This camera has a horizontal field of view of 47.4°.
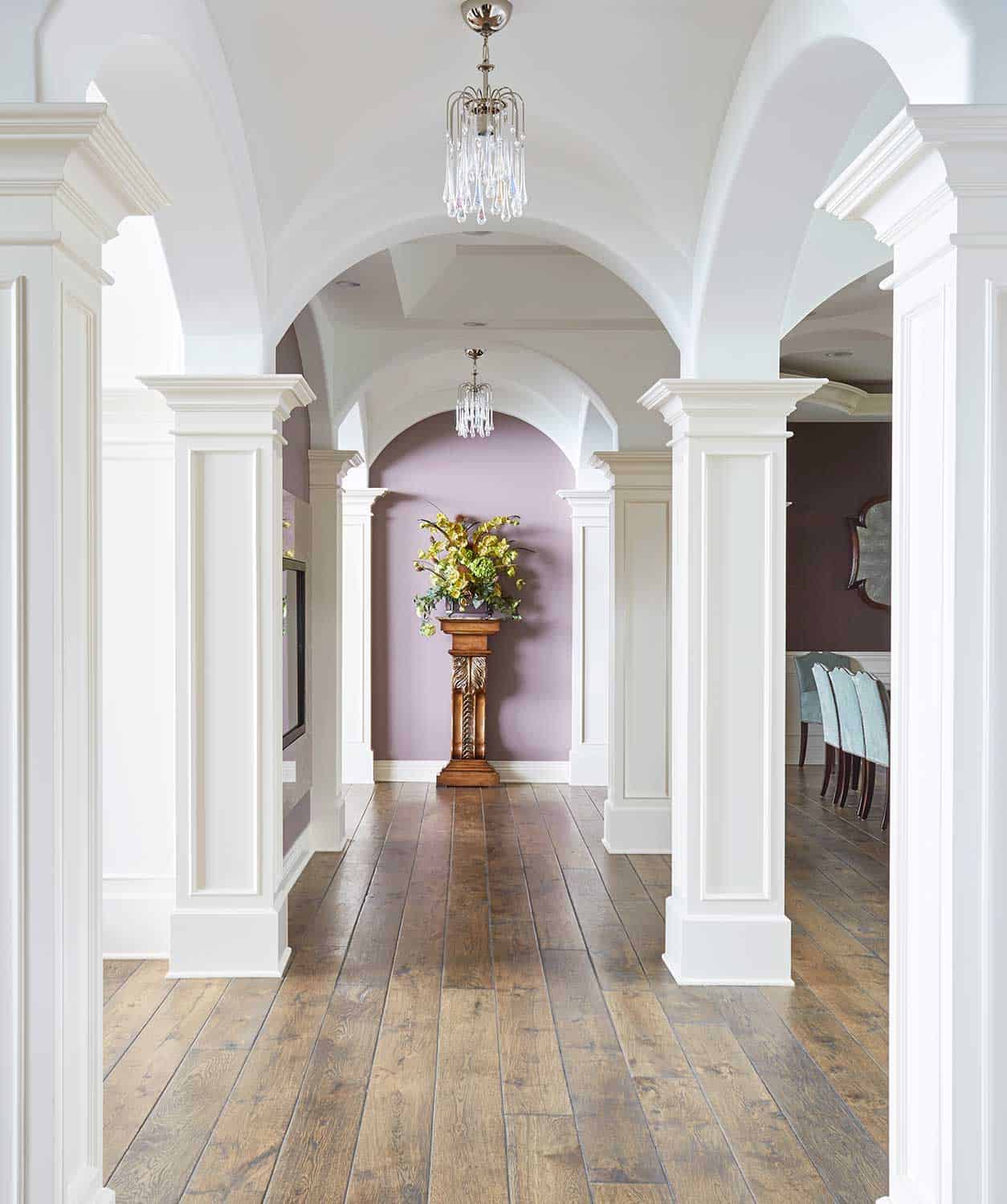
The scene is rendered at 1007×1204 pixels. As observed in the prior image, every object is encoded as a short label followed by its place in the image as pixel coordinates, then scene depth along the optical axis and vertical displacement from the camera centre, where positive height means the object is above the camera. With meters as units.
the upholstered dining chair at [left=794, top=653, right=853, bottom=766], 9.01 -0.66
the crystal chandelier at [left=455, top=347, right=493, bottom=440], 7.77 +1.30
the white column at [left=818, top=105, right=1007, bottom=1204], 1.91 -0.05
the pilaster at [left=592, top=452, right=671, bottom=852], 6.48 -0.36
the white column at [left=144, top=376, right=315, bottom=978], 4.18 -0.34
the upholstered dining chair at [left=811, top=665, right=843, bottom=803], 7.96 -0.80
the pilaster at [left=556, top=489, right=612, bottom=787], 9.10 -0.33
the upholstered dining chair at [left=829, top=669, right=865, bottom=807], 7.35 -0.75
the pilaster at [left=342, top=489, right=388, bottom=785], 9.24 -0.33
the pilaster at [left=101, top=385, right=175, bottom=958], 4.49 -0.34
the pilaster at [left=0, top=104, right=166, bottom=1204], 1.94 -0.04
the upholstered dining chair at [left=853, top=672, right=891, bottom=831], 6.97 -0.74
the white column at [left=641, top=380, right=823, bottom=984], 4.17 -0.40
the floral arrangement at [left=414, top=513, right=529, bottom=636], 9.12 +0.27
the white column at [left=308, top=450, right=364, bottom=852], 6.43 -0.26
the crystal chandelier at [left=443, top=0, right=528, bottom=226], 3.01 +1.18
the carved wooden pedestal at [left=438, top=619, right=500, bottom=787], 9.03 -0.83
